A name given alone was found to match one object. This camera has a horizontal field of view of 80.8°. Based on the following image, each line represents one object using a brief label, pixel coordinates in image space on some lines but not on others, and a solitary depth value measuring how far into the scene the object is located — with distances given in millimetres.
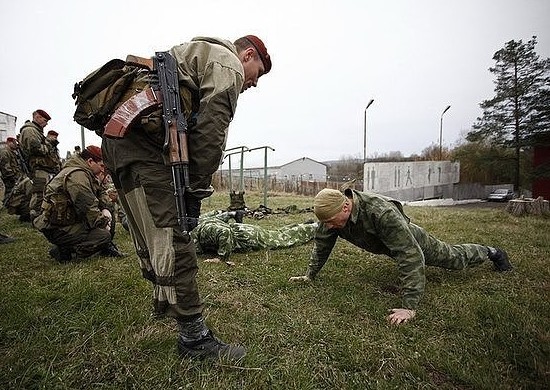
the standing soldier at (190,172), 1819
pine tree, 21312
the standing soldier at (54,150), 6988
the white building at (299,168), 55750
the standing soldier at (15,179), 7078
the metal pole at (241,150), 9327
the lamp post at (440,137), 29969
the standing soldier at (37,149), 6527
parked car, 27430
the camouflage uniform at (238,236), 4547
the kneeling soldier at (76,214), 4055
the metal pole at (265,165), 9223
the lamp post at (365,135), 22619
